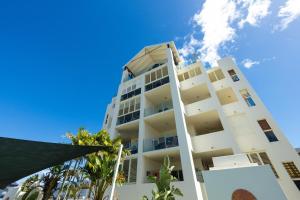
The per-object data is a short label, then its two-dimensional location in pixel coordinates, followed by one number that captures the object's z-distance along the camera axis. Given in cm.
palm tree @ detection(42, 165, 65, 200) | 1510
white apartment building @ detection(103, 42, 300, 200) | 880
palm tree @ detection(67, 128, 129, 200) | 1300
